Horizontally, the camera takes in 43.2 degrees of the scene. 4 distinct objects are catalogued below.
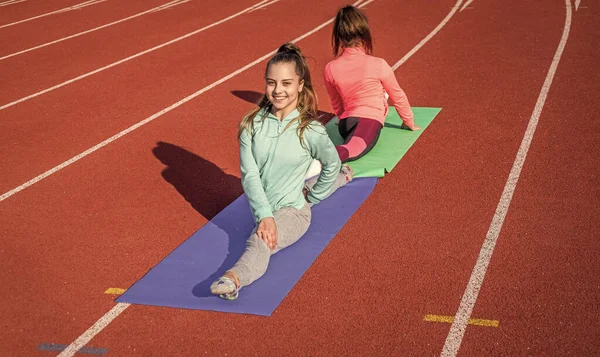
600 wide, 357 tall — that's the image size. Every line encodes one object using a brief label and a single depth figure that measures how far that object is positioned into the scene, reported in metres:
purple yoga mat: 4.93
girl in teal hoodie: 5.34
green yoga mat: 7.01
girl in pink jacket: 7.40
